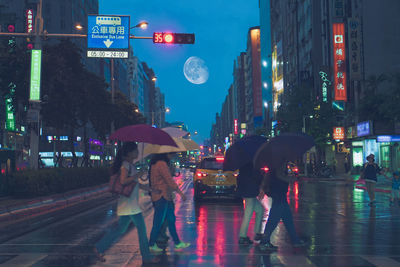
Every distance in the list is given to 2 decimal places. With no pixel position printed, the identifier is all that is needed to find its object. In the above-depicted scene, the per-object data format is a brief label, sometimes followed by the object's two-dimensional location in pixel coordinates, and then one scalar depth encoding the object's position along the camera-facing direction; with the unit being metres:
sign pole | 20.95
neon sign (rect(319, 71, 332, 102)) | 59.69
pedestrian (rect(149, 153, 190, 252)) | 9.43
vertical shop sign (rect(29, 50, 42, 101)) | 21.59
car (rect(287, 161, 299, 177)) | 47.70
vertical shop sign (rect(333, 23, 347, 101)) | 54.34
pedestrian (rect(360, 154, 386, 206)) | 20.08
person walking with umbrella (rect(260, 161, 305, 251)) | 9.86
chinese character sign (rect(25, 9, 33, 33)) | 33.12
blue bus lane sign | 23.23
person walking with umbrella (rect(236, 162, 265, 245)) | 10.46
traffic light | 19.76
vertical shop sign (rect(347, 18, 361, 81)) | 50.69
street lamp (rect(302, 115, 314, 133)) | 57.89
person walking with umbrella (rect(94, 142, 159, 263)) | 8.19
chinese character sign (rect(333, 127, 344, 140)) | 56.41
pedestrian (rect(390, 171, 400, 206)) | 20.31
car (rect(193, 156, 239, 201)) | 20.94
